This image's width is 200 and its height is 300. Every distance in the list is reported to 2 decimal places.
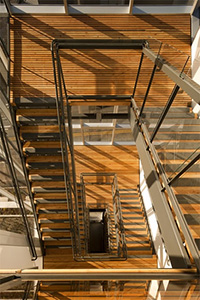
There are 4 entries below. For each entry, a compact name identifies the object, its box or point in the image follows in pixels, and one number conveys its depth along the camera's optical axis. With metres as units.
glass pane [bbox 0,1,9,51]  6.51
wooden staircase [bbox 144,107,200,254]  2.85
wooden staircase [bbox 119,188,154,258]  8.47
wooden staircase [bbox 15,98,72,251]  6.14
